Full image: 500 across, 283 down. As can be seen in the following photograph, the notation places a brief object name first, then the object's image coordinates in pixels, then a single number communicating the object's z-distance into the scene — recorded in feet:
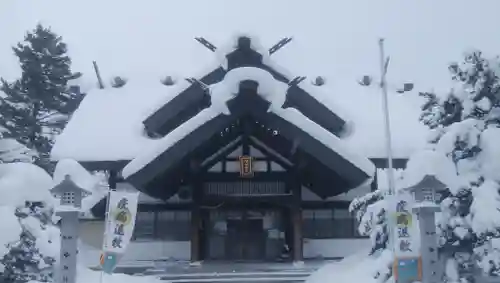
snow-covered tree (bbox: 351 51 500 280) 32.07
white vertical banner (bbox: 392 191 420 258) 32.12
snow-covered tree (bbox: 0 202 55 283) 36.81
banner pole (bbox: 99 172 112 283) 33.35
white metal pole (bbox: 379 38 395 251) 32.83
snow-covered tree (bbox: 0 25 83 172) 74.02
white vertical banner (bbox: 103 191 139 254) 33.45
